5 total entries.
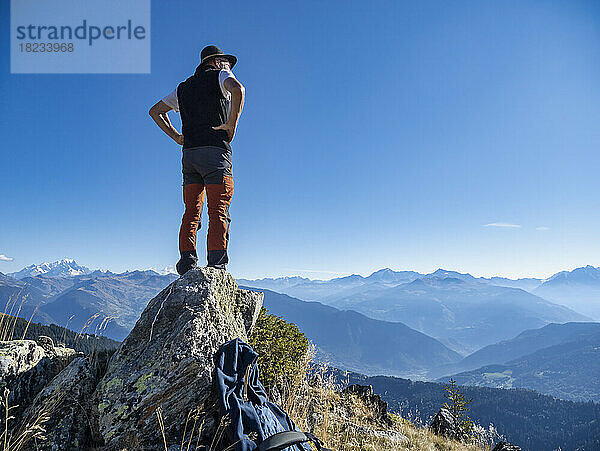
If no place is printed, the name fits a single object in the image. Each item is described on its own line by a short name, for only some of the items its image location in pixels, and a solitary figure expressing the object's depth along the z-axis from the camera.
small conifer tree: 13.34
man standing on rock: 5.00
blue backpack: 3.22
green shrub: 6.29
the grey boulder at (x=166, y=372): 3.64
